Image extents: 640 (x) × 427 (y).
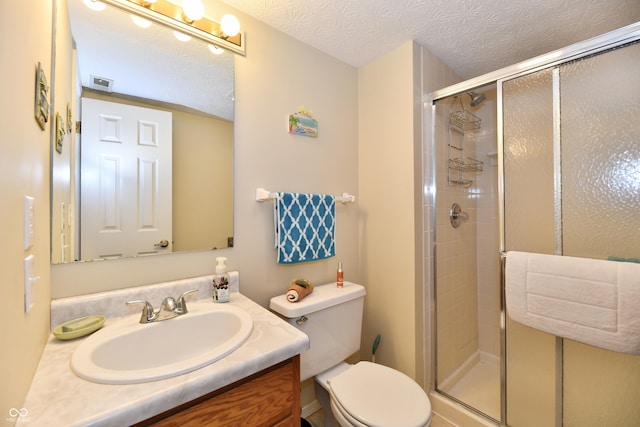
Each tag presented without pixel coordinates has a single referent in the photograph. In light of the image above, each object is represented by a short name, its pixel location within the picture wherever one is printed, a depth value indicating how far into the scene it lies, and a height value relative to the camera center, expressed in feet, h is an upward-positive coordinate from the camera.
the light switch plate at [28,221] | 1.93 -0.03
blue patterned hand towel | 4.34 -0.20
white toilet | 3.36 -2.46
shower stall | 3.66 +0.14
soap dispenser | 3.53 -0.91
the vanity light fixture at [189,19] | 3.42 +2.71
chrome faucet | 2.93 -1.08
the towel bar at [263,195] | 4.24 +0.33
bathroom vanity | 1.71 -1.23
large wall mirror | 2.97 +0.97
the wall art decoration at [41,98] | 2.16 +1.02
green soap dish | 2.55 -1.11
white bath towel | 3.21 -1.13
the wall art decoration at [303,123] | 4.72 +1.68
